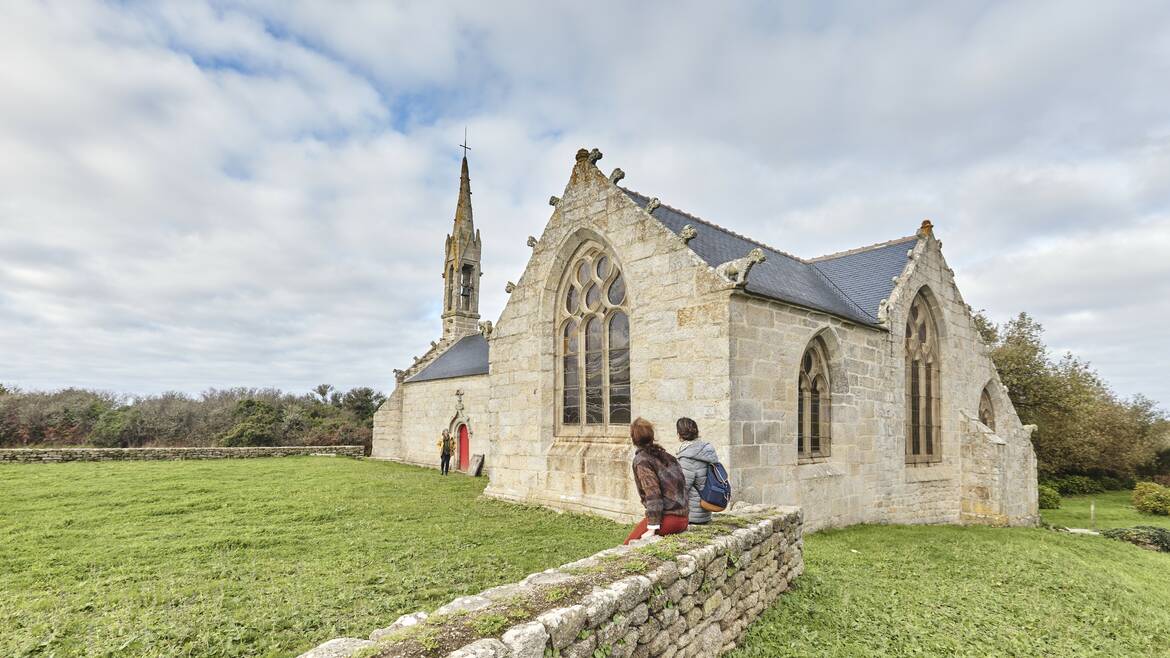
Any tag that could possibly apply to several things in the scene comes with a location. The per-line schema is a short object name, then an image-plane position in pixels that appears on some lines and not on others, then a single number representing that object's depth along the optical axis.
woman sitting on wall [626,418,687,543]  5.11
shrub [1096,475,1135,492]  26.40
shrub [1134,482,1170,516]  19.86
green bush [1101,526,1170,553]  12.58
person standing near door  20.16
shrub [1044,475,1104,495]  24.64
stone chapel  9.02
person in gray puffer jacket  5.36
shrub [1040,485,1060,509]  20.33
